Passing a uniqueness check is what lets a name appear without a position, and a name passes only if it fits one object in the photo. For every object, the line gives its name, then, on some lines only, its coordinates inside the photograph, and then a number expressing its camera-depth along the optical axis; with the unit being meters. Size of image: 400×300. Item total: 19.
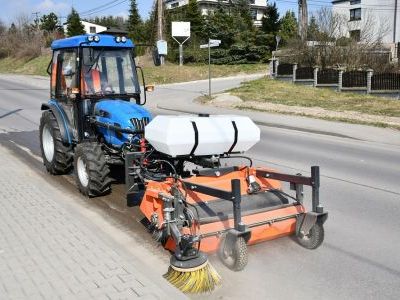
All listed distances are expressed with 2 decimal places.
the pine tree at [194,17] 53.09
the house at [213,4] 90.94
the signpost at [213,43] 21.27
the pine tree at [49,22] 84.88
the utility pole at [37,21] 85.06
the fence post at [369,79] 25.06
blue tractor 7.23
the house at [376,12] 49.16
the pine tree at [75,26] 63.09
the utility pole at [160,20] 40.16
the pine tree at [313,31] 31.52
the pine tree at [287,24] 54.55
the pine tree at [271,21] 54.34
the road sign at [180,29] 44.16
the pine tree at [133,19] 64.61
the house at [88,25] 82.94
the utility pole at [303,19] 31.89
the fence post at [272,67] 32.34
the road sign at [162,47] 40.62
